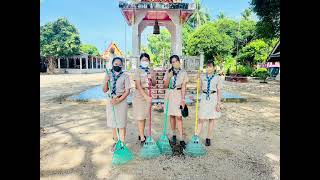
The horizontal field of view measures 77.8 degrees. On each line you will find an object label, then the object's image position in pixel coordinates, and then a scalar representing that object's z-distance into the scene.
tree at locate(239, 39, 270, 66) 24.16
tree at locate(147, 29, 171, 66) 43.37
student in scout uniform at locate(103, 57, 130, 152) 3.23
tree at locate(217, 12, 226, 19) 39.55
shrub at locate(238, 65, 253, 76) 19.58
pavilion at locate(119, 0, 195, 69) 8.28
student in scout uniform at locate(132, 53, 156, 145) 3.44
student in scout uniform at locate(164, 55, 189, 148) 3.51
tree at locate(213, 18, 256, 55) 29.57
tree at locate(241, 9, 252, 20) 35.82
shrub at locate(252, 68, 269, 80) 18.23
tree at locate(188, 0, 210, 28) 36.52
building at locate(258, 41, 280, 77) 24.67
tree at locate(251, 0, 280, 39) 11.88
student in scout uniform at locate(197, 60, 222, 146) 3.59
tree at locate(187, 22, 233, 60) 25.92
